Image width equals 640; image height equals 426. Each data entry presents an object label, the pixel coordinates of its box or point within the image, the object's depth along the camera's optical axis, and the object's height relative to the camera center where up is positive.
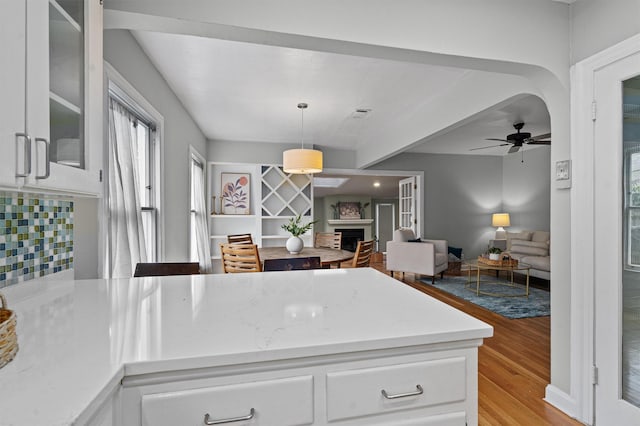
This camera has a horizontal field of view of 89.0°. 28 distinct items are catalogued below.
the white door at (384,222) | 11.70 -0.33
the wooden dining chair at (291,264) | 2.25 -0.37
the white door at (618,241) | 1.65 -0.15
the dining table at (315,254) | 3.36 -0.48
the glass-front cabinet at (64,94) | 0.82 +0.36
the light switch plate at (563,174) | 1.92 +0.24
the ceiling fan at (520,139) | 4.46 +1.06
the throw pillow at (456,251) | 6.41 -0.76
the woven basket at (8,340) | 0.66 -0.27
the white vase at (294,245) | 3.79 -0.38
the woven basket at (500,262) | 4.70 -0.71
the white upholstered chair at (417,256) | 5.26 -0.72
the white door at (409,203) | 6.91 +0.21
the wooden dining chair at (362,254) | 3.49 -0.46
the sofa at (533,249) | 5.11 -0.64
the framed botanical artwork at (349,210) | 11.38 +0.09
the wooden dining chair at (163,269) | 1.98 -0.35
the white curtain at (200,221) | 4.77 -0.13
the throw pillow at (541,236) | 5.73 -0.41
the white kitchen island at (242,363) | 0.65 -0.32
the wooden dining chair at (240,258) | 3.00 -0.43
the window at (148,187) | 2.72 +0.21
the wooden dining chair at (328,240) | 4.82 -0.42
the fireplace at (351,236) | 11.35 -0.81
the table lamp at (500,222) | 6.87 -0.19
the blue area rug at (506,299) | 3.88 -1.17
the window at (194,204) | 4.54 +0.12
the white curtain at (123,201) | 2.01 +0.07
